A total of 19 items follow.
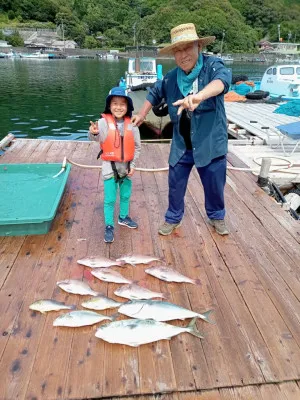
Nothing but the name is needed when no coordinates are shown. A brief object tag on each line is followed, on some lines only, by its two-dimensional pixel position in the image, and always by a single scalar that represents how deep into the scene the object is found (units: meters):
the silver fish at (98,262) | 3.16
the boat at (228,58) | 82.62
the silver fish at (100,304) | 2.61
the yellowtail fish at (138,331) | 2.28
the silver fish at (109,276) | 2.95
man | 2.96
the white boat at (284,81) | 16.16
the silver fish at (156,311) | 2.48
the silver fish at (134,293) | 2.74
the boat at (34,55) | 75.88
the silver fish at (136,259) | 3.25
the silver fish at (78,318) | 2.43
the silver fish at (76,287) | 2.77
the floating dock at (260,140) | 6.92
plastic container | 3.59
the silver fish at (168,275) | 2.98
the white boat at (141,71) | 17.00
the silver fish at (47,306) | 2.58
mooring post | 5.40
